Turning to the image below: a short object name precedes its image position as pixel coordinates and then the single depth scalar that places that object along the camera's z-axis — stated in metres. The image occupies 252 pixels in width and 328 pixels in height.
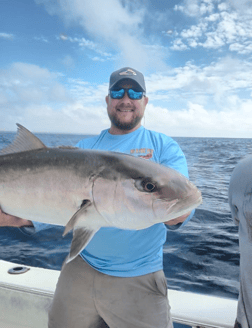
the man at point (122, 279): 0.75
